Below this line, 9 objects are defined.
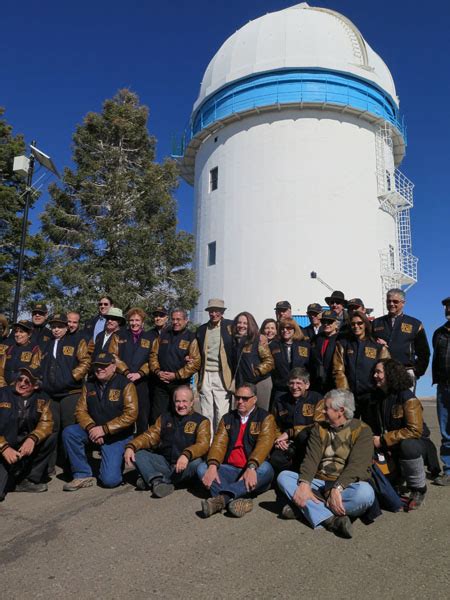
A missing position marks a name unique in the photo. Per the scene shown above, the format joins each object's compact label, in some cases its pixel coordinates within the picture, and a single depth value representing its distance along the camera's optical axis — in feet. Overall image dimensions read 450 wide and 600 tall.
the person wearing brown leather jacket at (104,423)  18.08
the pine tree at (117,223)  43.70
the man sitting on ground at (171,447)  16.92
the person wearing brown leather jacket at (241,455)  15.06
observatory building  61.62
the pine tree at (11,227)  44.68
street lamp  34.47
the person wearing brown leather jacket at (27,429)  17.38
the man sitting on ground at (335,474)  13.34
